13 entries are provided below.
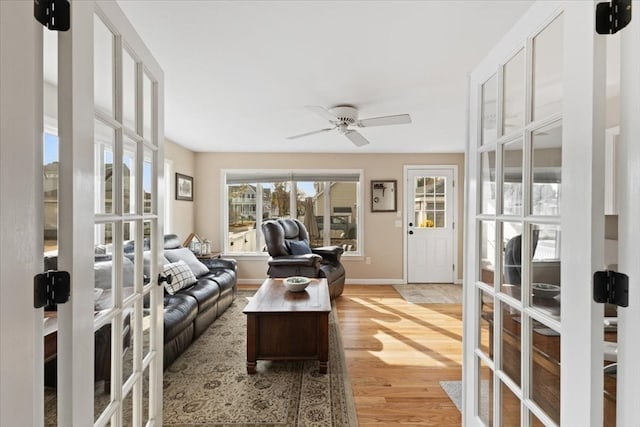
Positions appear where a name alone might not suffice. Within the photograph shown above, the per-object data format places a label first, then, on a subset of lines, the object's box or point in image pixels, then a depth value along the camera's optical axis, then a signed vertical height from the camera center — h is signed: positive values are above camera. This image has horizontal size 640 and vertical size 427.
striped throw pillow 2.95 -0.67
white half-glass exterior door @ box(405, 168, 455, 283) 5.39 -0.26
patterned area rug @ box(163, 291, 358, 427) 1.87 -1.27
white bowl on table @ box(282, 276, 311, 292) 2.91 -0.70
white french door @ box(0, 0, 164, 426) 0.68 -0.01
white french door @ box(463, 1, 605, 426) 0.80 -0.04
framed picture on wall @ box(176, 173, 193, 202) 4.68 +0.39
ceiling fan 2.71 +0.89
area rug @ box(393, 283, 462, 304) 4.36 -1.26
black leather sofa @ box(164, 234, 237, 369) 2.47 -0.87
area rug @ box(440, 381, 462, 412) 2.02 -1.26
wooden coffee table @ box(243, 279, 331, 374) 2.38 -0.97
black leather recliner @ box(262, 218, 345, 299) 4.09 -0.63
